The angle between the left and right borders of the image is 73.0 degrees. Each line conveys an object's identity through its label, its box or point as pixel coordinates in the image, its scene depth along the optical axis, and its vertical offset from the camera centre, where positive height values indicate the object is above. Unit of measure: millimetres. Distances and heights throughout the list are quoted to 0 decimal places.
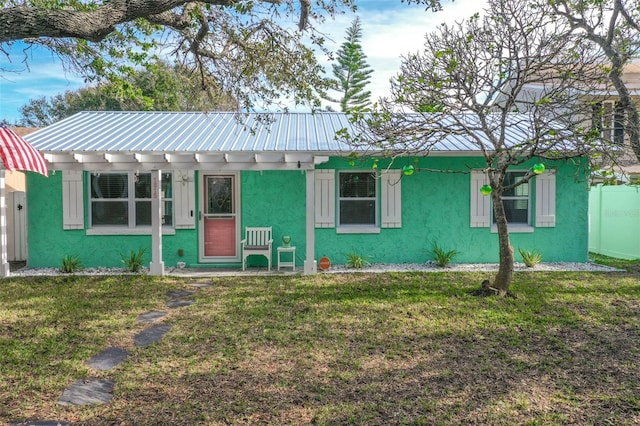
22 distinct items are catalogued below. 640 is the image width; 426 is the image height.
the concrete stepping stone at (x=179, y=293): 7039 -1536
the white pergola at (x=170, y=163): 8211 +747
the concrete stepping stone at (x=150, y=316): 5703 -1559
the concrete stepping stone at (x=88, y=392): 3434 -1581
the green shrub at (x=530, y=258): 9141 -1215
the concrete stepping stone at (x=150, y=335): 4855 -1570
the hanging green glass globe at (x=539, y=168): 6145 +470
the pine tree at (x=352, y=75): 27328 +8095
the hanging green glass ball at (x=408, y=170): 7547 +547
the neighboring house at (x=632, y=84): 15648 +4526
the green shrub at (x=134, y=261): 8898 -1242
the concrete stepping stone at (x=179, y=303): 6418 -1547
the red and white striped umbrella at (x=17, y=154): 4473 +504
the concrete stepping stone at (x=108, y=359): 4156 -1580
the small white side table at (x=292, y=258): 9092 -1233
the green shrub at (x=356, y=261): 9234 -1297
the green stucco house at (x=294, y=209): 9344 -171
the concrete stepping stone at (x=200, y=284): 7756 -1508
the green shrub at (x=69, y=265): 8812 -1307
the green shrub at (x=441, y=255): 9320 -1177
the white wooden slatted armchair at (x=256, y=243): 9156 -891
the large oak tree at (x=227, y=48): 5957 +2259
